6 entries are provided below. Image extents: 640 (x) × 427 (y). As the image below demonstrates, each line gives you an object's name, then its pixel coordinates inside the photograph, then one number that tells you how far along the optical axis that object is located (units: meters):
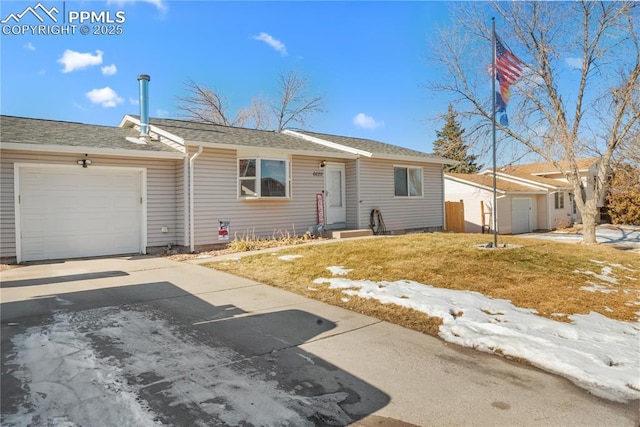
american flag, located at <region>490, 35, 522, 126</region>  10.09
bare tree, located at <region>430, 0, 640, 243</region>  12.51
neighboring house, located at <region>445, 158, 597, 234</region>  22.14
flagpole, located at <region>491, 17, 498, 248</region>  9.40
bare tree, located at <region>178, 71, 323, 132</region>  28.56
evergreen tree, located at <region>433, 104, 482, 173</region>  14.73
